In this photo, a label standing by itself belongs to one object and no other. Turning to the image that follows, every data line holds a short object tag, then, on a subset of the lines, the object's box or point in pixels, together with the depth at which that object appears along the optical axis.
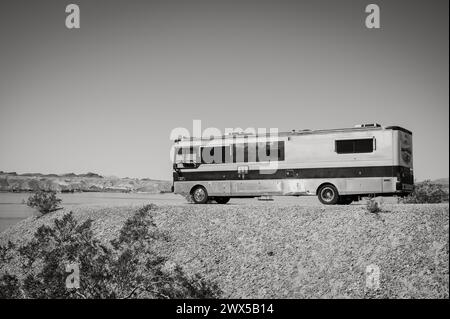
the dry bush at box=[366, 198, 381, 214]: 16.72
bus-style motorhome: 18.28
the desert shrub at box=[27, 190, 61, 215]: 24.50
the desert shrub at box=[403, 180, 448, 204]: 22.81
